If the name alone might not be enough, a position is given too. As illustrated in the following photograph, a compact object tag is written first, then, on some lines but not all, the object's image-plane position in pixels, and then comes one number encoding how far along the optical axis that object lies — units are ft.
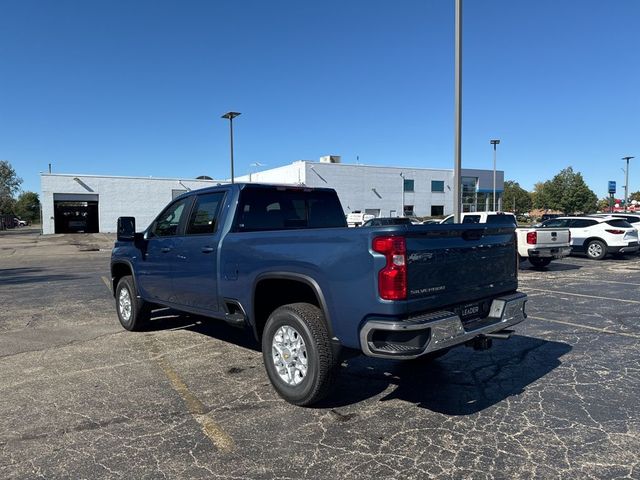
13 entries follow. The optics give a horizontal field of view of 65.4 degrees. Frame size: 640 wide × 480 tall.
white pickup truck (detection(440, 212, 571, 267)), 47.39
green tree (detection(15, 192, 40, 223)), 394.32
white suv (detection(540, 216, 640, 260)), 58.90
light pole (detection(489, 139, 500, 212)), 154.40
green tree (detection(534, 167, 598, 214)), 230.48
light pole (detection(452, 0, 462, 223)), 36.70
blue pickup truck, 12.06
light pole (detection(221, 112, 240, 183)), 91.25
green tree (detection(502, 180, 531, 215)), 303.48
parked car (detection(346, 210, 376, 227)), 110.01
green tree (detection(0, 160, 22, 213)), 251.39
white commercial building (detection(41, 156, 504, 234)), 157.79
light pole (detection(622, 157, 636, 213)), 155.63
